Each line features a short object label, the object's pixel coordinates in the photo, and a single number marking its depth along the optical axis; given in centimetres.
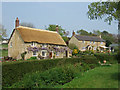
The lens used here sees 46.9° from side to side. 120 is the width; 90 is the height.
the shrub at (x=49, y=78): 823
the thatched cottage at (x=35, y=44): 2500
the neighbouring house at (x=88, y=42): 4481
